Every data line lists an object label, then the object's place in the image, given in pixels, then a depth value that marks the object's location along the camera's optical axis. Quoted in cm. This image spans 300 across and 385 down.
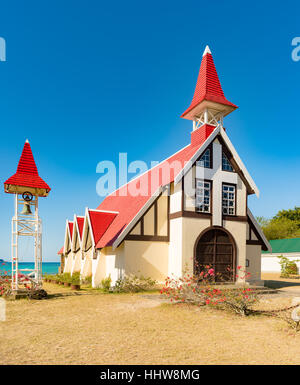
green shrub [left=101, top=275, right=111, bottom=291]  1750
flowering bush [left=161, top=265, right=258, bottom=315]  1017
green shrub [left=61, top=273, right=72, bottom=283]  2163
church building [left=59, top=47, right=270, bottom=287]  1681
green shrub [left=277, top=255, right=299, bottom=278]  3180
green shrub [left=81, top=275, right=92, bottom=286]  2178
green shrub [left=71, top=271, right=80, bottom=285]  2090
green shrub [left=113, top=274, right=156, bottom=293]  1603
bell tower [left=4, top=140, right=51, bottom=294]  1445
